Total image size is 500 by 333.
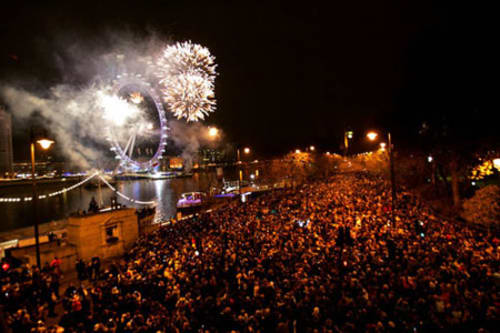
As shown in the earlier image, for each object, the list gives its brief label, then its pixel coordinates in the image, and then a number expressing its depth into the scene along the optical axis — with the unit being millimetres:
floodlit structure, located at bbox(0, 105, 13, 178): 125500
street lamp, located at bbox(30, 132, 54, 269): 9195
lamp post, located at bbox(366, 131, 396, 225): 14281
